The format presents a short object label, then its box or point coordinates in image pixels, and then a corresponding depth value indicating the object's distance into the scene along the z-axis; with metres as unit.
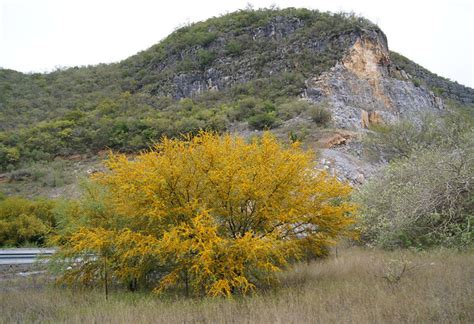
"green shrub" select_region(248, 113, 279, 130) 39.06
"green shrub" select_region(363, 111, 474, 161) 32.22
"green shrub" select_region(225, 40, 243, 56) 55.75
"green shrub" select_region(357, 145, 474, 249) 12.48
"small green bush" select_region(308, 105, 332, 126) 37.94
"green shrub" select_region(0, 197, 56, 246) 20.98
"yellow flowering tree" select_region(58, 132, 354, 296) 9.23
